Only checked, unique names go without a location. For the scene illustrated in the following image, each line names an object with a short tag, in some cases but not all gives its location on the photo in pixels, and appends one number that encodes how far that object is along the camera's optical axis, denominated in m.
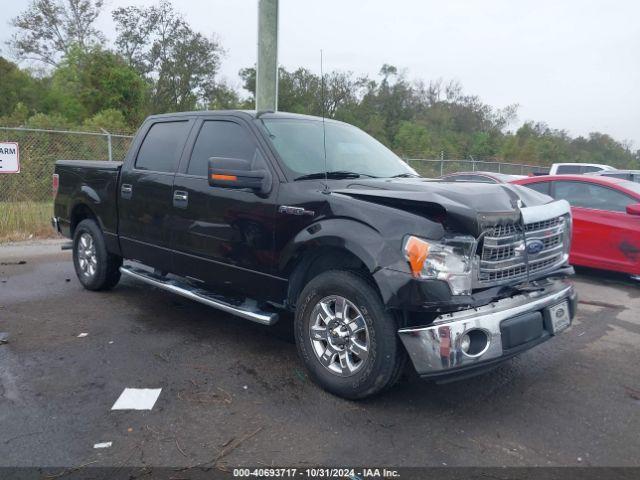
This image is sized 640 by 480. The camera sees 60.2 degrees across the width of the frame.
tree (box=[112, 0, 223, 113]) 35.34
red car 7.21
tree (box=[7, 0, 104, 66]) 34.84
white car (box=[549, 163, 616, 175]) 19.59
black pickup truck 3.35
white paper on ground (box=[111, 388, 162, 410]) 3.65
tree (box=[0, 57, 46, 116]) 29.95
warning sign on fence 9.84
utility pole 8.29
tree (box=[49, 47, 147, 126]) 27.95
